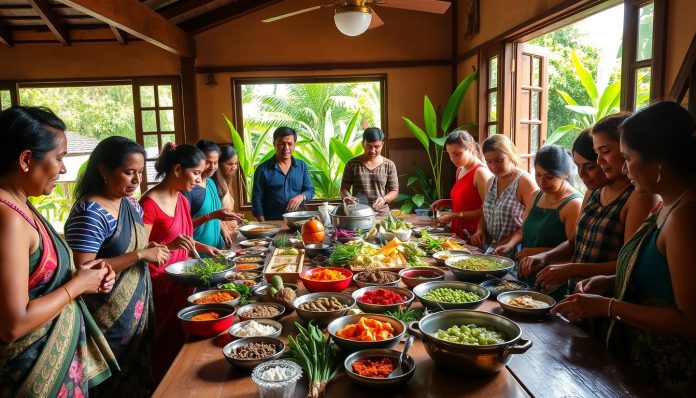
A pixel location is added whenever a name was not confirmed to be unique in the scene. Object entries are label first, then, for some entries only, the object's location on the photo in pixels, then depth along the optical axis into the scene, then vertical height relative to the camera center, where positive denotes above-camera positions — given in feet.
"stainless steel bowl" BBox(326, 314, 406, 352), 5.19 -1.97
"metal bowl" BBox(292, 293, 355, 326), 6.09 -1.98
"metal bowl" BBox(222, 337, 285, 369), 5.02 -2.07
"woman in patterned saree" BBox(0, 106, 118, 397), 4.89 -1.25
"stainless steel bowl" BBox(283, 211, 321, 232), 12.40 -1.64
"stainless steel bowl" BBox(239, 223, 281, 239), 11.85 -1.87
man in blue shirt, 15.57 -0.87
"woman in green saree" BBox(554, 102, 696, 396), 4.84 -1.24
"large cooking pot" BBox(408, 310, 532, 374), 4.61 -1.90
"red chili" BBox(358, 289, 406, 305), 6.59 -1.97
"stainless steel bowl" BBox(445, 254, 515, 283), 7.75 -1.92
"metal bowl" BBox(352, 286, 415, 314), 6.31 -1.96
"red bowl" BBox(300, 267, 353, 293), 7.29 -1.93
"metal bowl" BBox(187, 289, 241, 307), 6.76 -1.98
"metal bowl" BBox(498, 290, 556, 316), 6.26 -2.01
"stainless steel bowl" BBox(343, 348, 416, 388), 4.54 -2.06
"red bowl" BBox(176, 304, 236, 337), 5.89 -2.02
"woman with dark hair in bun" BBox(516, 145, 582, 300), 8.70 -0.99
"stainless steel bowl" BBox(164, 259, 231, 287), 7.69 -1.88
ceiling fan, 11.70 +3.34
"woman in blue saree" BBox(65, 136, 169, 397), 6.94 -1.27
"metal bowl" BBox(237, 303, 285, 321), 6.32 -2.03
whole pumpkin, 9.83 -1.54
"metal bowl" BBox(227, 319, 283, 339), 5.76 -2.05
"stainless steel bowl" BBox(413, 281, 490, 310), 6.34 -1.93
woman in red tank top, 13.05 -0.90
